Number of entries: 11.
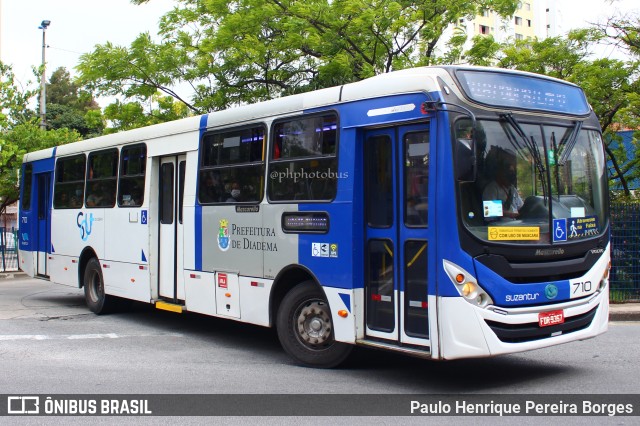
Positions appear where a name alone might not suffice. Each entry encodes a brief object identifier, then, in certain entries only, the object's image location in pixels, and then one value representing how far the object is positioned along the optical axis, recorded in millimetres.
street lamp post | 24547
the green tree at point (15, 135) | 21141
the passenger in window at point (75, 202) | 13430
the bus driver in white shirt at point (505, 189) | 6730
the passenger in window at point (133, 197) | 11430
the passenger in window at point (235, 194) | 9180
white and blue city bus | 6574
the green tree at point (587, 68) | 16766
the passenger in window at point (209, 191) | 9648
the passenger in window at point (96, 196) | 12609
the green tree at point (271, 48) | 17078
